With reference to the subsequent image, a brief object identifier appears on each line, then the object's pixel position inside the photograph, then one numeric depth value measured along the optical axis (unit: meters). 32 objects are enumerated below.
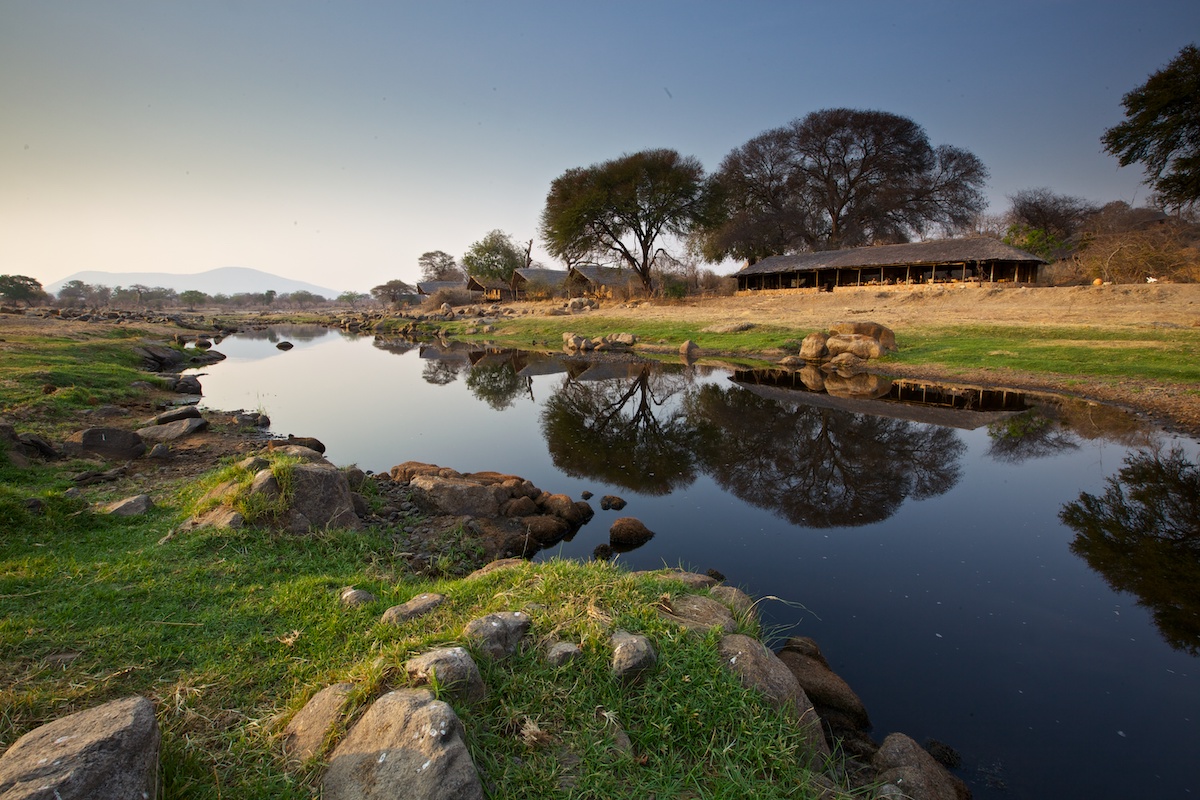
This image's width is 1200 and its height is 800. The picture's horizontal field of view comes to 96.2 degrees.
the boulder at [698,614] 3.67
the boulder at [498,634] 3.20
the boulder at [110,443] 8.57
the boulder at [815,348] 22.02
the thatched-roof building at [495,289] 62.19
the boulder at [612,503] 8.77
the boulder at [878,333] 21.30
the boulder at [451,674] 2.86
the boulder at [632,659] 3.15
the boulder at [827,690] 4.17
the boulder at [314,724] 2.69
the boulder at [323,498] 6.38
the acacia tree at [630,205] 45.53
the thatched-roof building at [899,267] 35.38
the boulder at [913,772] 3.28
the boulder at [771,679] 3.28
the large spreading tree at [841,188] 50.41
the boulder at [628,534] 7.42
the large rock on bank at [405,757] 2.39
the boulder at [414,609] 3.89
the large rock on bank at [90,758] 2.05
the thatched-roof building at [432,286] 70.62
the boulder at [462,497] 7.88
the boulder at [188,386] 16.81
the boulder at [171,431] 9.94
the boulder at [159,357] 21.92
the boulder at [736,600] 4.18
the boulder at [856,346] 20.88
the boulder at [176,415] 10.77
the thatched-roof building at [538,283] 55.77
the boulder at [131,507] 6.16
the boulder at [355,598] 4.33
